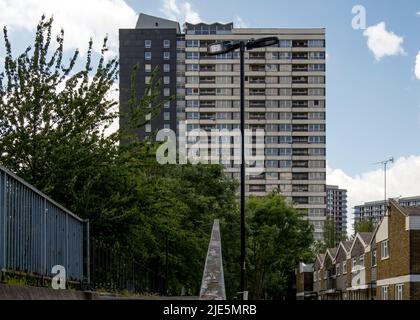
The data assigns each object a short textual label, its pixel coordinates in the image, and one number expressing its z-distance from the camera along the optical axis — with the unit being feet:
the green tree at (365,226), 357.65
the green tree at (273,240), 228.84
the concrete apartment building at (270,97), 517.96
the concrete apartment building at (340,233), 435.29
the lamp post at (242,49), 83.30
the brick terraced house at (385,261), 158.30
